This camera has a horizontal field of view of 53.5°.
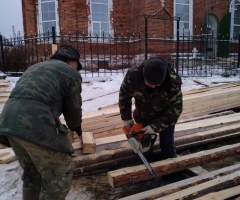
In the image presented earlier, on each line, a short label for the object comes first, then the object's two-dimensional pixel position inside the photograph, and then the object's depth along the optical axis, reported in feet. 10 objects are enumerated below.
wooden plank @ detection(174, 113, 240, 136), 12.46
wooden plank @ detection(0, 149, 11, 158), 11.60
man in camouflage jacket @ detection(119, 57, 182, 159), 8.08
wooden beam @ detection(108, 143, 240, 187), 8.90
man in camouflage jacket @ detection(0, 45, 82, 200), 6.01
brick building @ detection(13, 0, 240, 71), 40.16
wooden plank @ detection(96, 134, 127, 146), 10.91
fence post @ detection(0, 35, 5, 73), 29.04
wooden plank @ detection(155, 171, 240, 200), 8.09
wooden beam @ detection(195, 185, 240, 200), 8.09
